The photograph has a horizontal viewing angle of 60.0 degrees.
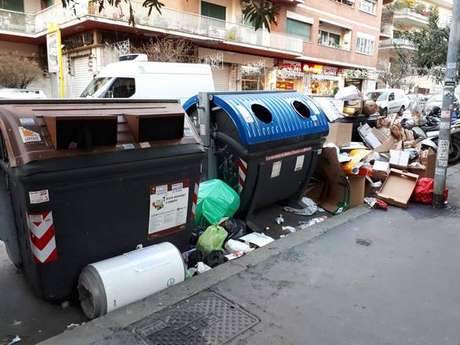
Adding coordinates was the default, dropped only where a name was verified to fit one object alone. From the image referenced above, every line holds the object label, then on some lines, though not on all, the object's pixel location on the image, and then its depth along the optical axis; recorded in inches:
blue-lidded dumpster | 164.9
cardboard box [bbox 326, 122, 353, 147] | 245.6
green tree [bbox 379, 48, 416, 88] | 1317.9
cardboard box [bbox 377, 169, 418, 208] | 207.8
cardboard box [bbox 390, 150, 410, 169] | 233.1
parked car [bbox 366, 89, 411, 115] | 837.2
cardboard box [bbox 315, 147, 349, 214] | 211.0
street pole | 194.4
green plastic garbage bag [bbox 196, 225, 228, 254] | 144.9
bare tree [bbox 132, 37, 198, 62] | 696.4
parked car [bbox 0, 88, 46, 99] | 408.8
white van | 400.2
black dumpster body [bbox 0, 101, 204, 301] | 100.7
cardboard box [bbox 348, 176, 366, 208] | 209.9
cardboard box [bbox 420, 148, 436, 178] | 238.8
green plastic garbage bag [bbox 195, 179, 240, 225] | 159.8
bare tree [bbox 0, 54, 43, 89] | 674.0
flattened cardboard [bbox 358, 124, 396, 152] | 277.3
